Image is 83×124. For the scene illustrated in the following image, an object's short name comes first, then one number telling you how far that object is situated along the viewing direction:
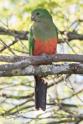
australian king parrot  9.09
